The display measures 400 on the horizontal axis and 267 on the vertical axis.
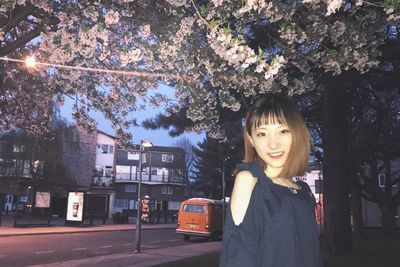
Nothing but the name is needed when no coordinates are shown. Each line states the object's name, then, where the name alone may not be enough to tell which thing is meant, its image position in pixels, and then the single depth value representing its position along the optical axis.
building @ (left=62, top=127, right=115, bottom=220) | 40.36
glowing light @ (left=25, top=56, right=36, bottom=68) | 9.35
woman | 2.05
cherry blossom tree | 6.31
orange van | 24.97
